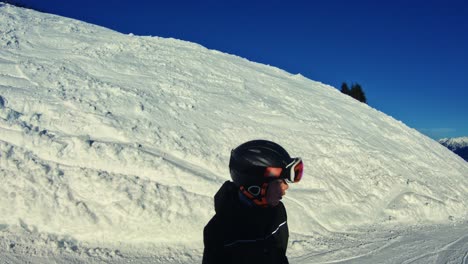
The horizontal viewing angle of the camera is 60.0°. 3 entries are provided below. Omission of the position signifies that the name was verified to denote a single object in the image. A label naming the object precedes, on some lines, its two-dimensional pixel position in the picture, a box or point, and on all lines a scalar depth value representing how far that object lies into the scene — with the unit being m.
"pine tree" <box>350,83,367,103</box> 42.53
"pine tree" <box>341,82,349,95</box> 44.03
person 1.94
